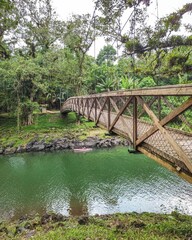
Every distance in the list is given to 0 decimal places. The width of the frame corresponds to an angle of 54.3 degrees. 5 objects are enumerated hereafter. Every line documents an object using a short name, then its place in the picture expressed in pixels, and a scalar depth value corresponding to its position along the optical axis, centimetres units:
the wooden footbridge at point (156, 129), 164
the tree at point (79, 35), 1093
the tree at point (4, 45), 1147
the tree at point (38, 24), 1190
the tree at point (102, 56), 1975
